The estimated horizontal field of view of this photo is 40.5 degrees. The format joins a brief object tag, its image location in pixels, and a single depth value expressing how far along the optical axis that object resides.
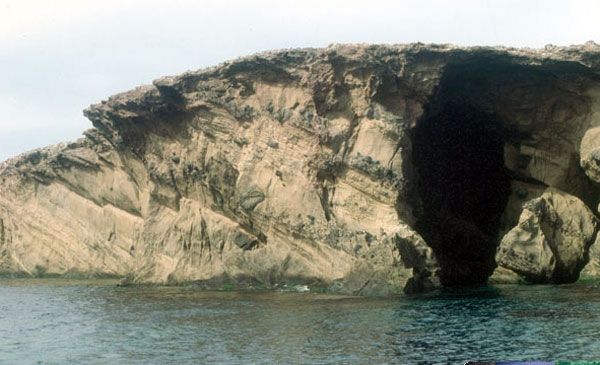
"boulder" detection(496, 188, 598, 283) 28.11
